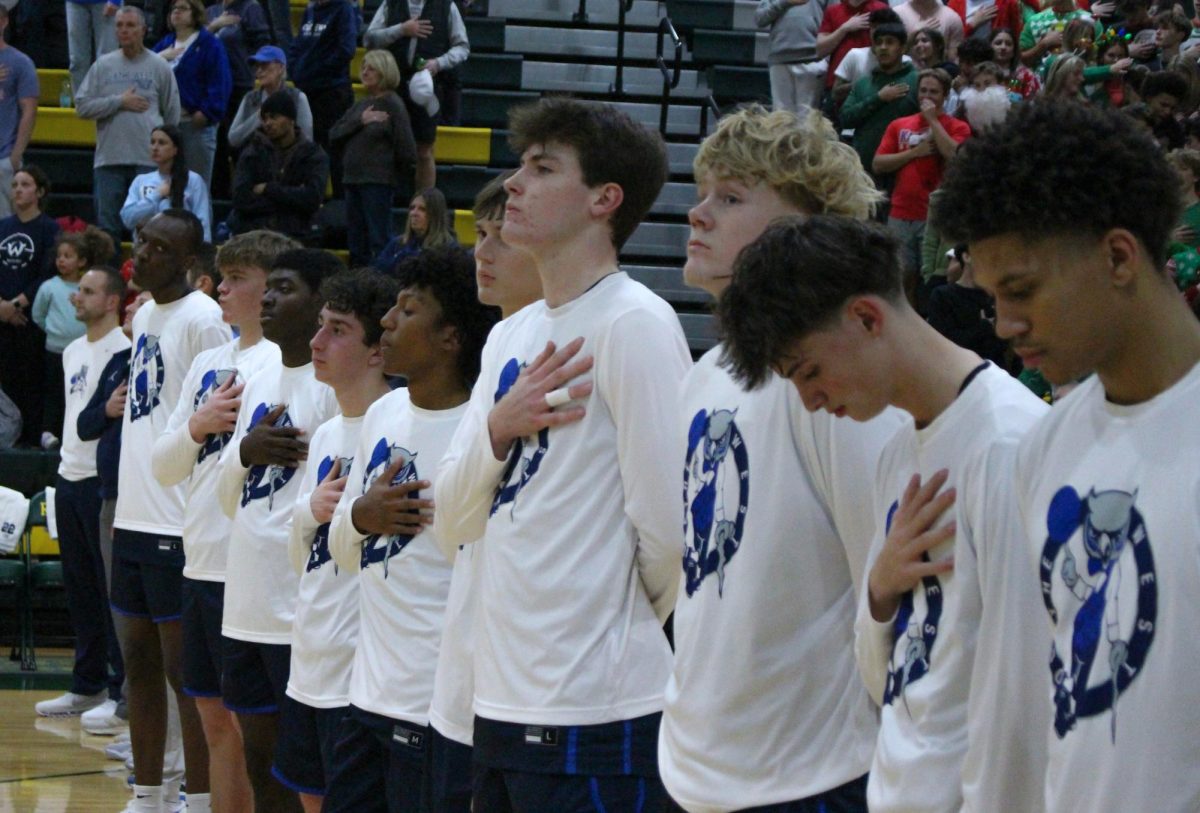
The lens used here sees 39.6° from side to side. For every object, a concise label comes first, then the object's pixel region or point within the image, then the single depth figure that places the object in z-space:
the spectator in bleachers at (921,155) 8.77
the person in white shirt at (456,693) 3.38
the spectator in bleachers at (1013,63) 9.36
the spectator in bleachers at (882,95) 9.39
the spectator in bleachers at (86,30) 11.26
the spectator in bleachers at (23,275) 9.95
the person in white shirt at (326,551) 4.21
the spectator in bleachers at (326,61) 11.03
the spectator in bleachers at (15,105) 10.79
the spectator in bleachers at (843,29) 10.52
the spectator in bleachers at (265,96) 10.56
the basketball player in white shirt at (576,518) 3.03
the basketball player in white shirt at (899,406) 2.21
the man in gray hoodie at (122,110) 10.67
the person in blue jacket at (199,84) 10.98
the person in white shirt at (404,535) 3.76
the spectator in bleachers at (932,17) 10.41
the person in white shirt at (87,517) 7.35
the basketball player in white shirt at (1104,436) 1.81
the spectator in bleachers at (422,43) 10.88
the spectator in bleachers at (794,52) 10.63
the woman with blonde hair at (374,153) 10.23
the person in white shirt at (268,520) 4.73
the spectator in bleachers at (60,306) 8.71
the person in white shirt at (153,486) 5.93
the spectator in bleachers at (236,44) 11.42
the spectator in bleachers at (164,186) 10.15
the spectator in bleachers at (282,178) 10.27
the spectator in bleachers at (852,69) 10.26
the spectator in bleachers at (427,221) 8.66
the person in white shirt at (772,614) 2.55
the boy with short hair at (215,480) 5.23
